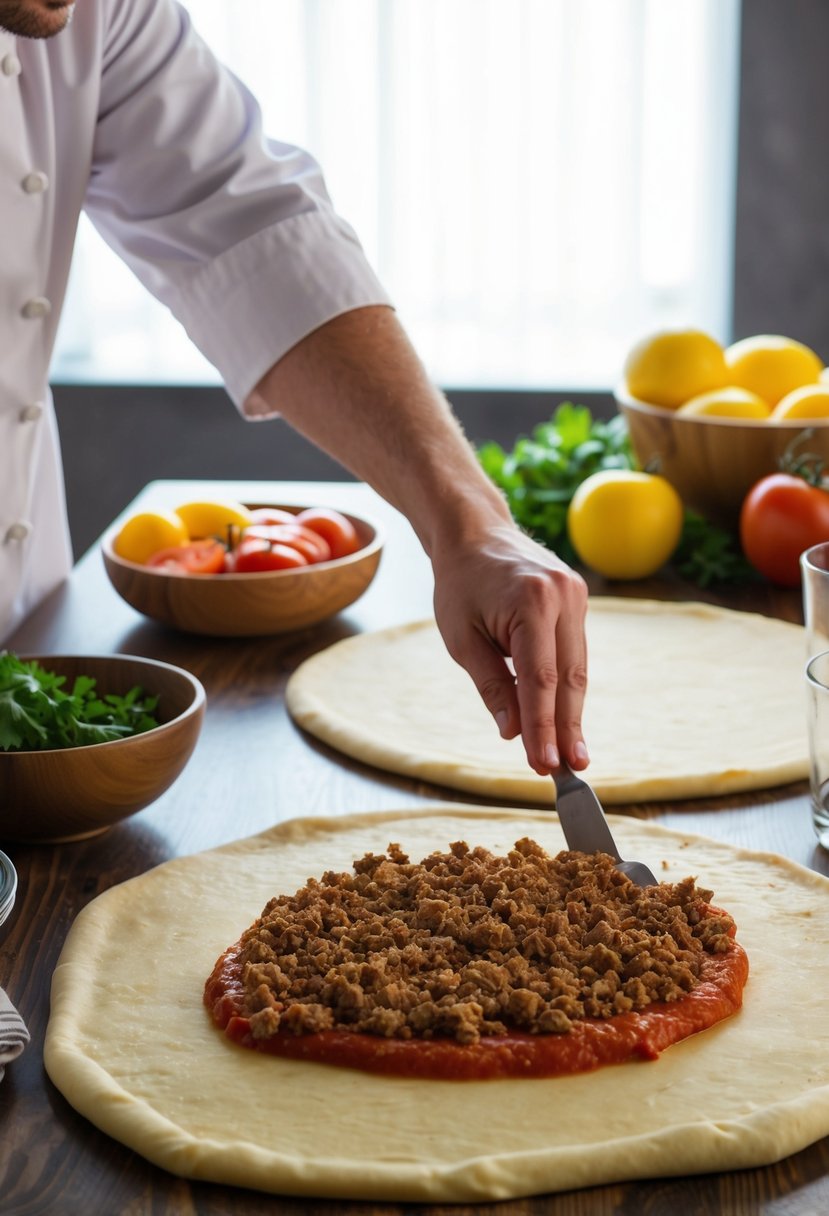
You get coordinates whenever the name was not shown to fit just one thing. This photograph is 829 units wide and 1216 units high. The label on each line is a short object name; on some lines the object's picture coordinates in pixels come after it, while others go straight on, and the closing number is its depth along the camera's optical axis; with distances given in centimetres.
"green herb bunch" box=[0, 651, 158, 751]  124
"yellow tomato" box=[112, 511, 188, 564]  194
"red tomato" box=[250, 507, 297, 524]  205
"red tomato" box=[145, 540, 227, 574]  188
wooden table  85
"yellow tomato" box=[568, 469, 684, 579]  210
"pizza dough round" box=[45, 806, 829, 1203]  85
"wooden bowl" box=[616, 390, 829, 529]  213
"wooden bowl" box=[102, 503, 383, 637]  181
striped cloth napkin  96
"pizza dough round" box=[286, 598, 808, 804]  146
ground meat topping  98
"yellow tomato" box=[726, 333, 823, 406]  225
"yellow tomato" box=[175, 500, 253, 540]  202
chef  163
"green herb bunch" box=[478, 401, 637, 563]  227
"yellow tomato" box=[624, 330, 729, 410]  224
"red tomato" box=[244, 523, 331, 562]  192
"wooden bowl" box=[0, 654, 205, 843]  121
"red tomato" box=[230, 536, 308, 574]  187
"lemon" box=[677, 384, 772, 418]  218
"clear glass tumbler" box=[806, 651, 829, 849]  128
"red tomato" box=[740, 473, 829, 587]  204
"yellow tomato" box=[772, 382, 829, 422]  214
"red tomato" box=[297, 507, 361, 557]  199
